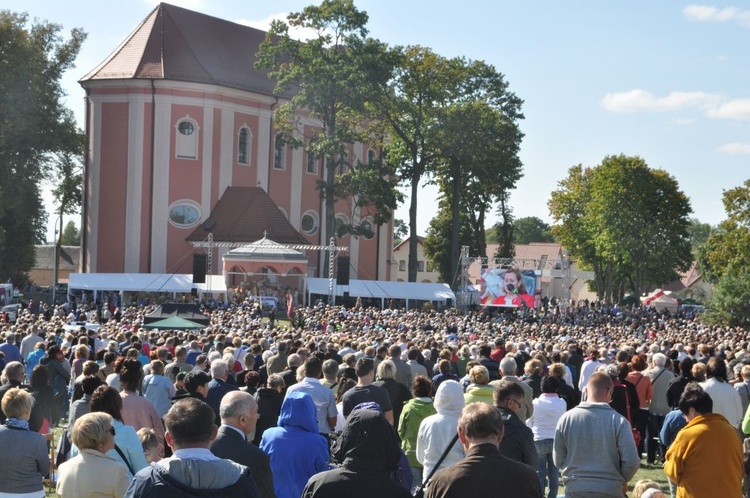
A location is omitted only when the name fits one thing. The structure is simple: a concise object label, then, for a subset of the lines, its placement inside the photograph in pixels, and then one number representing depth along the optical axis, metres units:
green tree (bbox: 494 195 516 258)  74.06
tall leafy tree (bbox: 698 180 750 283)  52.25
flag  35.00
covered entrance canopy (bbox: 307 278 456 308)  48.38
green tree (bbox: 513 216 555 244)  135.75
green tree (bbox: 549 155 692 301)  69.62
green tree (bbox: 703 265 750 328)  47.50
